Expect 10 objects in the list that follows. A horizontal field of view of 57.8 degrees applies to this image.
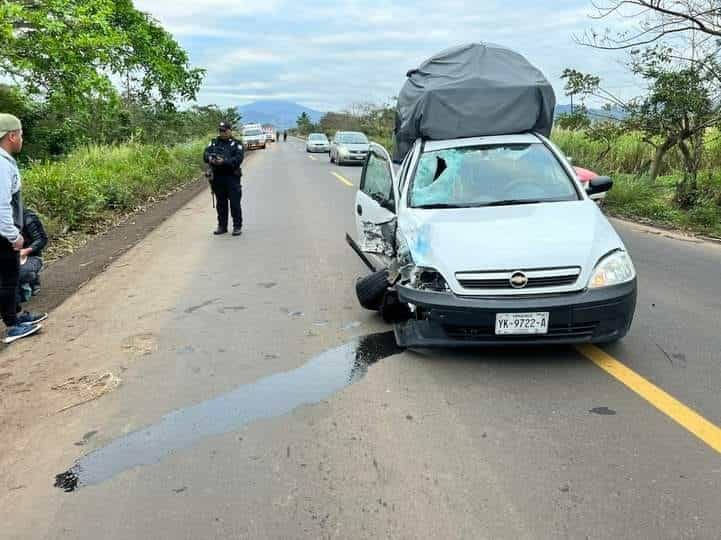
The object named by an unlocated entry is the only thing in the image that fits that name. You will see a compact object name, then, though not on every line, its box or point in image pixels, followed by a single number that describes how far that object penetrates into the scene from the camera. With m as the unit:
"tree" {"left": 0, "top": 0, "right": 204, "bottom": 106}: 12.72
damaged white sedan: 4.36
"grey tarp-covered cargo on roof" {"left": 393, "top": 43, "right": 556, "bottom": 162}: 6.83
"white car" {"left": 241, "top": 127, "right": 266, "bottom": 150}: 45.00
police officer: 10.30
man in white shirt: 4.93
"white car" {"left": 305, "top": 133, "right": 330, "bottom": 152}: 41.50
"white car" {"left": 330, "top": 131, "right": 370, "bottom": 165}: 28.83
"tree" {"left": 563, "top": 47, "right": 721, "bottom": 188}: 11.70
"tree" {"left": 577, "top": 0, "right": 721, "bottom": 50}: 11.20
